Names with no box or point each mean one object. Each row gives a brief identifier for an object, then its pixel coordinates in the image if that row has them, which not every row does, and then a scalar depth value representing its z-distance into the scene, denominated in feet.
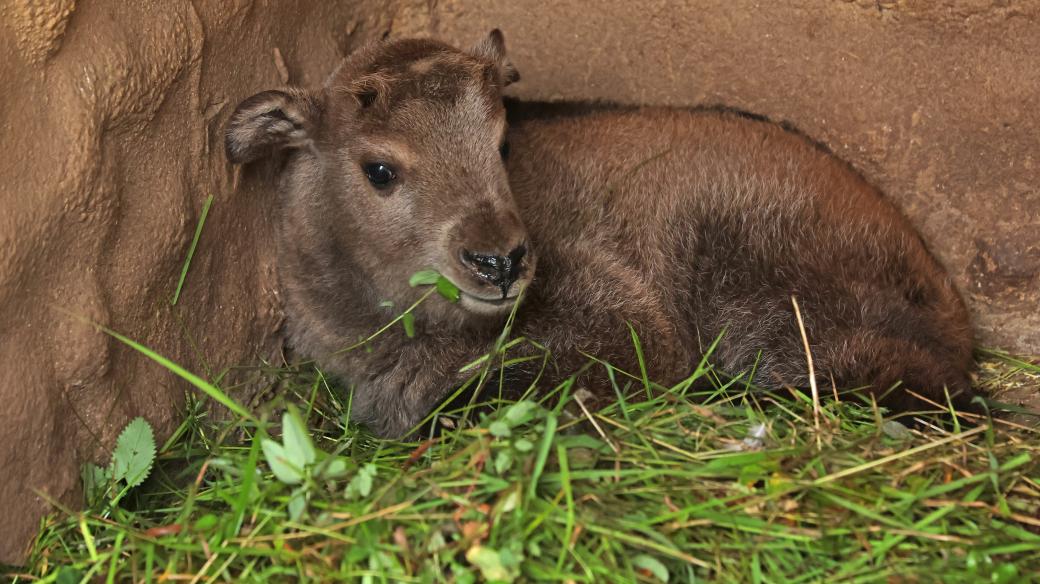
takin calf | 12.52
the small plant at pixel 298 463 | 10.19
